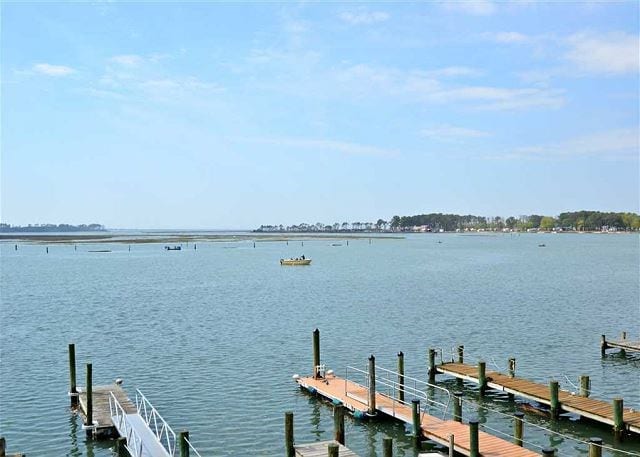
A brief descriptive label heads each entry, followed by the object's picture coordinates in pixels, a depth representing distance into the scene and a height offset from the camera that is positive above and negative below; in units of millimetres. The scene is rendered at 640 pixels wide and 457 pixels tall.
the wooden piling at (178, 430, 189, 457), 18625 -6075
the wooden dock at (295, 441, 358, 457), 18844 -6463
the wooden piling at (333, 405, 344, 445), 20656 -6157
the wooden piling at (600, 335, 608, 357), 35531 -6589
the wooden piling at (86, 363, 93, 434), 23100 -6185
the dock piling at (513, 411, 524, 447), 20094 -6245
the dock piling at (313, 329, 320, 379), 29081 -5388
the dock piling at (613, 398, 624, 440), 21469 -6412
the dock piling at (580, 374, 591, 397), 25422 -6233
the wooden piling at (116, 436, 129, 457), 19555 -6446
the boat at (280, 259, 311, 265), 113812 -5630
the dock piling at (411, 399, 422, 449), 21344 -6477
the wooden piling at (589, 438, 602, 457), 16609 -5665
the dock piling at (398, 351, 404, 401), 27375 -6006
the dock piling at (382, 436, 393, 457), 18781 -6263
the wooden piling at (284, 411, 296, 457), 19969 -6303
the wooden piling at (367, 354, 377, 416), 24047 -6033
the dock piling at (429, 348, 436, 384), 30359 -6409
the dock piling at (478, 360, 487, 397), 27297 -6208
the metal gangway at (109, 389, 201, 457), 20391 -6691
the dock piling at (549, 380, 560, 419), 23875 -6407
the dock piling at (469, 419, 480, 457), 18144 -5944
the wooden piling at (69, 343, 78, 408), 26281 -6003
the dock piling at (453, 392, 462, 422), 23392 -6499
